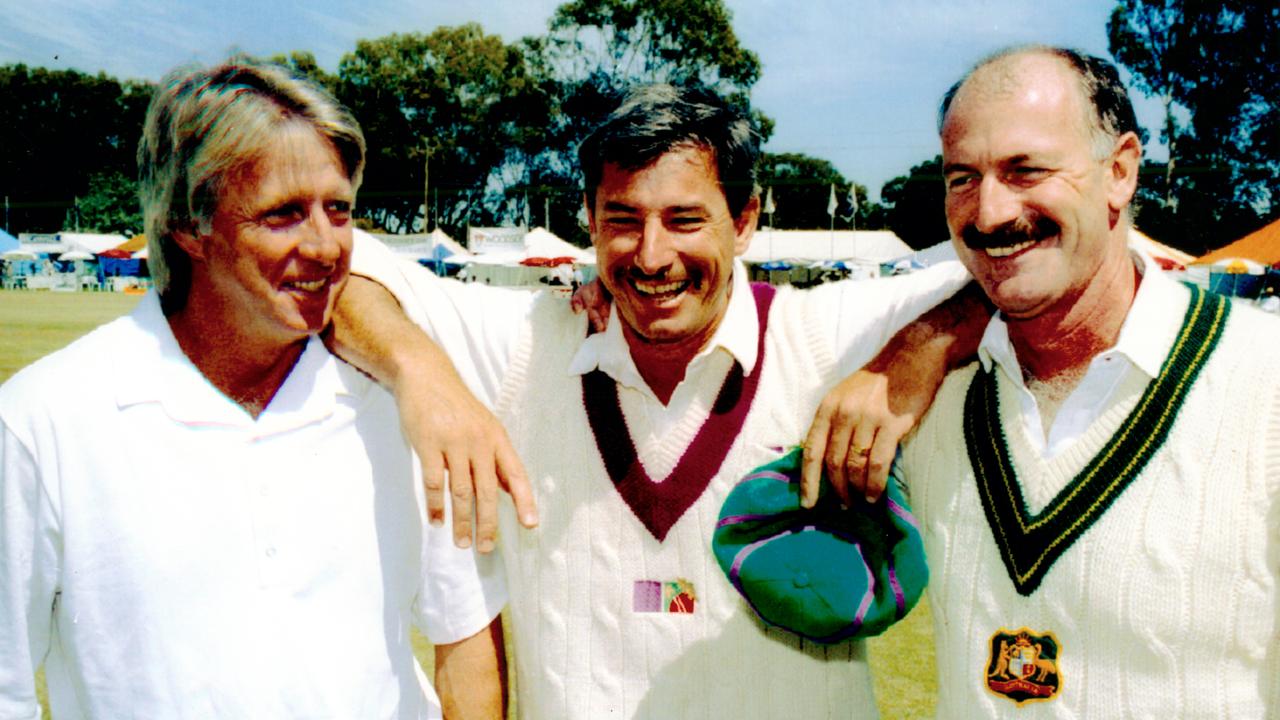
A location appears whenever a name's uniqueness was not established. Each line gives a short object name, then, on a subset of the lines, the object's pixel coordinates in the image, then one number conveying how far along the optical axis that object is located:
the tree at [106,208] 52.09
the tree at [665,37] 34.25
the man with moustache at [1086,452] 1.55
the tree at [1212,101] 25.56
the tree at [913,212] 54.38
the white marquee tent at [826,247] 42.66
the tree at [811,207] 67.19
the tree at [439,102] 40.88
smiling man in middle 1.96
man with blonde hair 1.51
